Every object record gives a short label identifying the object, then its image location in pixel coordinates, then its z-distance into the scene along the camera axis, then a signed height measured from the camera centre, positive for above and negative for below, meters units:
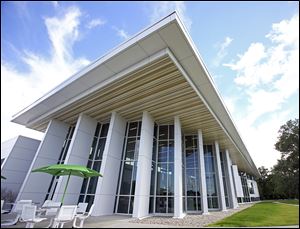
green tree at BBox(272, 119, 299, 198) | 19.11 +5.55
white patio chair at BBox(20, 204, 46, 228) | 6.79 -0.48
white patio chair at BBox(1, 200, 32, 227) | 7.88 -0.93
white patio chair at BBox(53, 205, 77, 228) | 6.89 -0.39
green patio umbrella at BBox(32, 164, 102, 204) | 8.26 +1.29
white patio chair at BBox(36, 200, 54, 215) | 10.53 -0.12
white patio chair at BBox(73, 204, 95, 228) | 7.73 -0.58
